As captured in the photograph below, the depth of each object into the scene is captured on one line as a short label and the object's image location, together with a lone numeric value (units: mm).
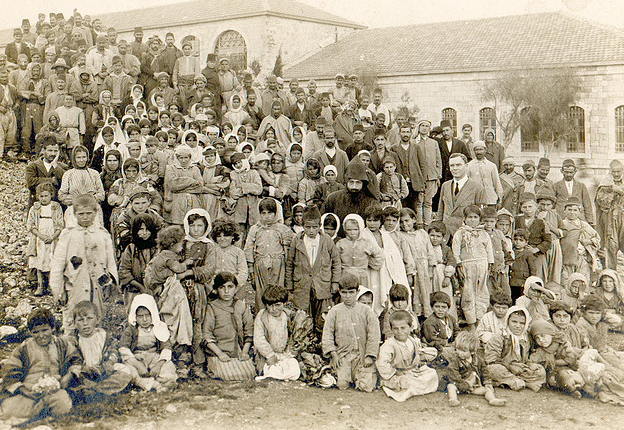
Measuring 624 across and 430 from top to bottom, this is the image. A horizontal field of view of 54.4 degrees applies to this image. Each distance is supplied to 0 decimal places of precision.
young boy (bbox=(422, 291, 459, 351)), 5836
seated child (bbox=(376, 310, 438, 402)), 4949
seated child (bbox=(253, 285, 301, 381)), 5254
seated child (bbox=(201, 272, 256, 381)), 5234
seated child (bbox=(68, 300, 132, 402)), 4590
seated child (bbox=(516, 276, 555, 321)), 5797
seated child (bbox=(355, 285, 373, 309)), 5469
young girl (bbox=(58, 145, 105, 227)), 6852
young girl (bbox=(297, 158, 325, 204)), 7188
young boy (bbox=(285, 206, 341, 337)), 5789
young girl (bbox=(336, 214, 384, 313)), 5793
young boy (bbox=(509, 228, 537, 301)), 6559
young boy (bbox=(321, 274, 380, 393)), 5148
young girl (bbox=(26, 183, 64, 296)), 6715
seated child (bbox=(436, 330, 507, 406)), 4863
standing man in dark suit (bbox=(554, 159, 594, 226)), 7566
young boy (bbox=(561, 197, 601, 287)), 6883
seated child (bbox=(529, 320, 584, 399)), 5004
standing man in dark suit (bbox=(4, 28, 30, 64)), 12959
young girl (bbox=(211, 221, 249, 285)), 5625
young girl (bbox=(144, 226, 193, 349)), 5211
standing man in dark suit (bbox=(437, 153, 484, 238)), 7156
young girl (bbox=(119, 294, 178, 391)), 4914
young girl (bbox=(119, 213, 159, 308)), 5543
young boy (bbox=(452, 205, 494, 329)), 6305
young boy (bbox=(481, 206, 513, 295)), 6438
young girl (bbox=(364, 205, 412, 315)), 5891
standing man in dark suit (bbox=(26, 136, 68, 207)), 7223
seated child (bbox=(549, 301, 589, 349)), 5395
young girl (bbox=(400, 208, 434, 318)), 6195
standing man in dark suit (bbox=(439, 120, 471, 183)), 8953
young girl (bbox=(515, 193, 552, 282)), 6598
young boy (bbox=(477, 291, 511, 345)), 5395
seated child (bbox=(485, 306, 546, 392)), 5078
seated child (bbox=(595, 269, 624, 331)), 6082
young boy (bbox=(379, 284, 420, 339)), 5502
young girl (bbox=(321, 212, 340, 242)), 6090
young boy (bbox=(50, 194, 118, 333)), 5340
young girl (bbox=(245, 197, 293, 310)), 5996
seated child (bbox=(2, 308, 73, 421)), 4328
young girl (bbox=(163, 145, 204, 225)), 7098
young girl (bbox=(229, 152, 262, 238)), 7230
